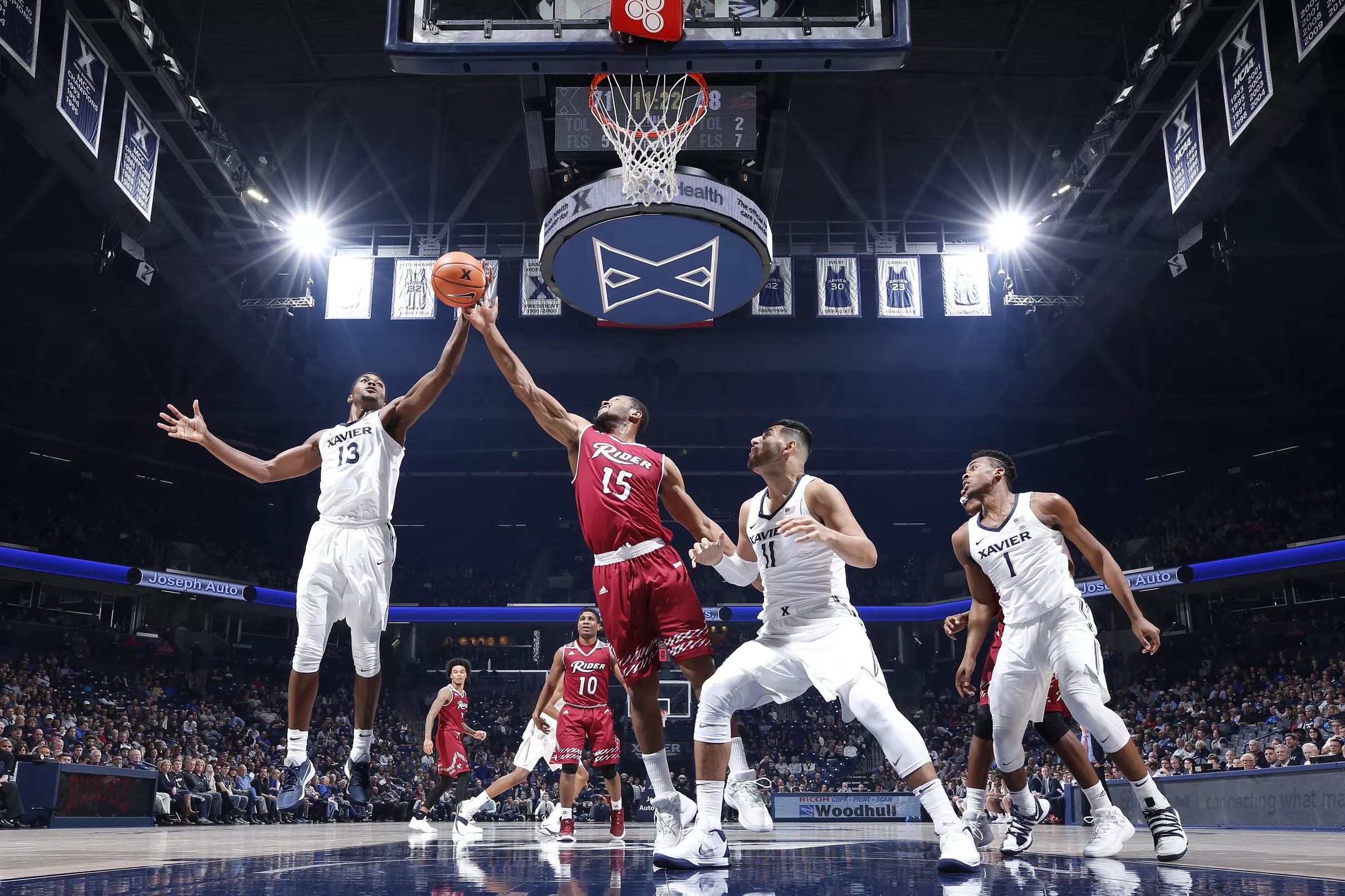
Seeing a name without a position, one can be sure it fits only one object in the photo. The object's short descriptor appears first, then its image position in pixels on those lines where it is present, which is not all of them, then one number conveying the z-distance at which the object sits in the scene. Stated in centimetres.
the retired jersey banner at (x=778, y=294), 1659
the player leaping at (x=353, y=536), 582
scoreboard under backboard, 1098
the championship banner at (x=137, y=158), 1268
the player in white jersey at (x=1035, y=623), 536
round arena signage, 1065
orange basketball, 568
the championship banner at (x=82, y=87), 1105
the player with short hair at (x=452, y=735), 1164
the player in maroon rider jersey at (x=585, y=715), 910
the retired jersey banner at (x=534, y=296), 1680
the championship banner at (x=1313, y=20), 947
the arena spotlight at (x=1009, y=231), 1670
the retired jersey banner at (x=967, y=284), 1638
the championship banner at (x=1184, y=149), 1228
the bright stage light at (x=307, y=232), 1684
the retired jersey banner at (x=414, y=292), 1625
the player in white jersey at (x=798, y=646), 430
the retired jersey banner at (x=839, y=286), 1650
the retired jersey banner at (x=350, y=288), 1631
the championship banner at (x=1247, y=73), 1064
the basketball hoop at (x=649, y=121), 1001
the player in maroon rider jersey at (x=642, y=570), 497
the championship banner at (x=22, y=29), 984
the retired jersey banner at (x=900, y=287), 1627
